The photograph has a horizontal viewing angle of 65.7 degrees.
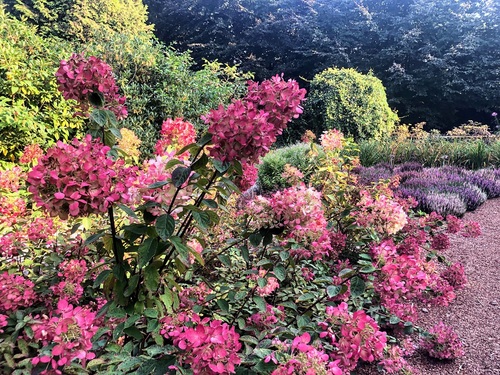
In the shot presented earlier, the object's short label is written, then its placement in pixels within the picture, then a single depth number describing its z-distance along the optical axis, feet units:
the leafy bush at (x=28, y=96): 12.30
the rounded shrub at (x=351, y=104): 27.86
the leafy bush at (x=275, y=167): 18.78
